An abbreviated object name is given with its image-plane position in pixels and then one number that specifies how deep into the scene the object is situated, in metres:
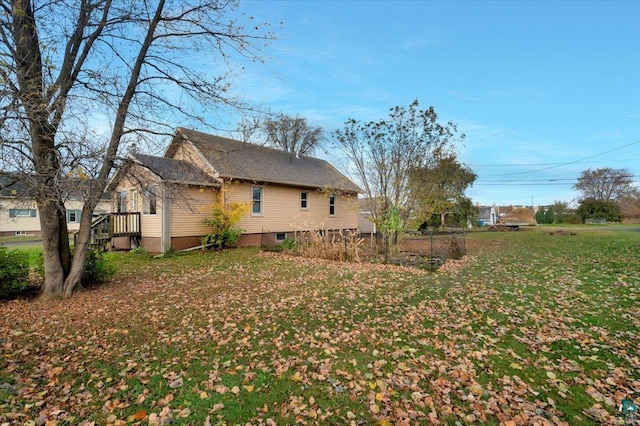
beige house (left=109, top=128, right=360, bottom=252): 13.83
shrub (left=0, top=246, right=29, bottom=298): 6.30
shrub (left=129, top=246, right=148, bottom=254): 13.38
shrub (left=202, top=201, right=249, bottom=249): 14.23
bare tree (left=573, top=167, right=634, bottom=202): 47.44
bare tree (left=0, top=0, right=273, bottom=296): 5.35
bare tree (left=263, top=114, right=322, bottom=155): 30.39
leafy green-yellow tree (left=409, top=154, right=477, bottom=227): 14.14
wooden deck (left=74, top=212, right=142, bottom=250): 13.67
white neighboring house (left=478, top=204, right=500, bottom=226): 59.31
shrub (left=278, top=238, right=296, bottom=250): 14.35
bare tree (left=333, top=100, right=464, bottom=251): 14.06
